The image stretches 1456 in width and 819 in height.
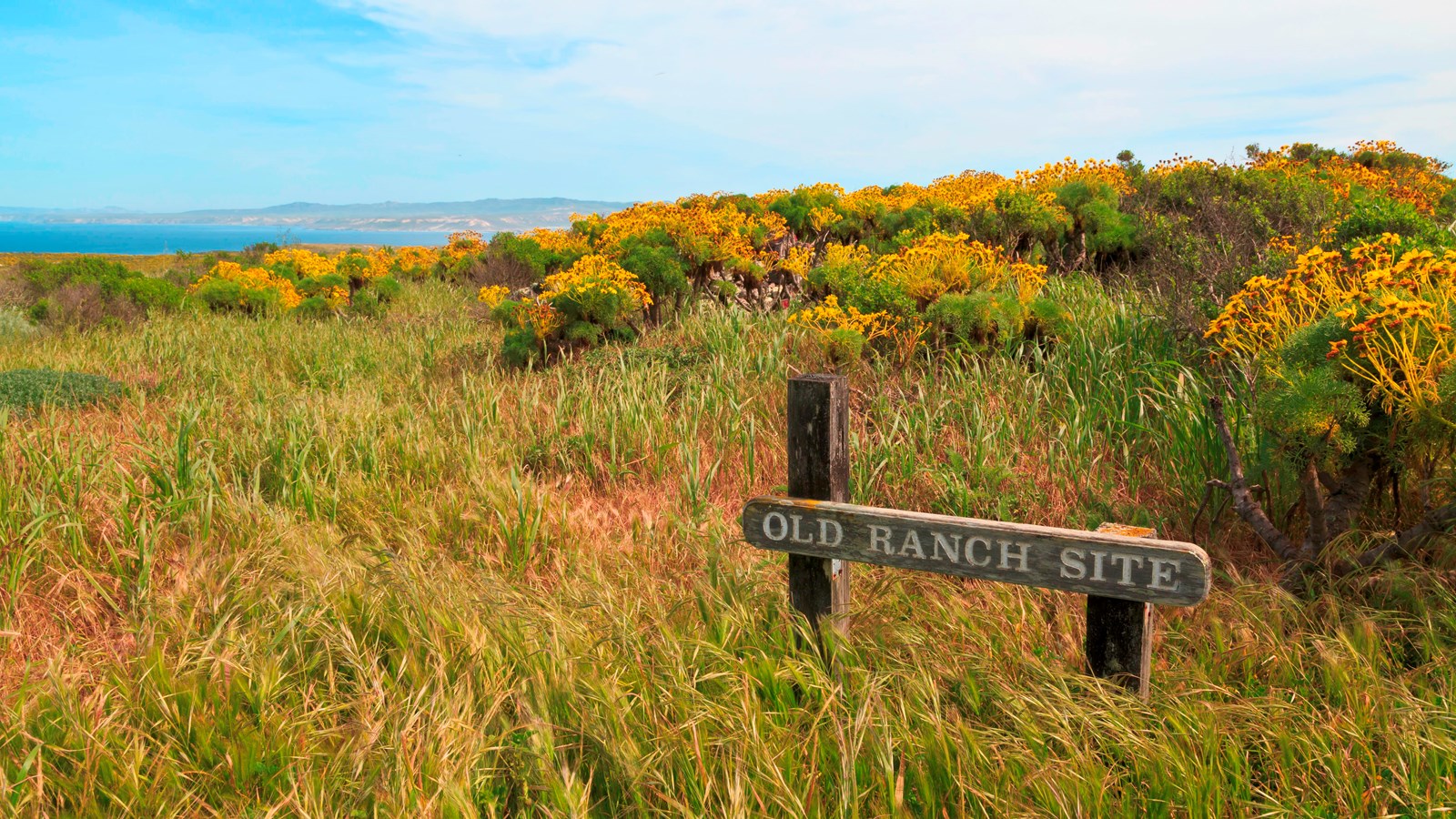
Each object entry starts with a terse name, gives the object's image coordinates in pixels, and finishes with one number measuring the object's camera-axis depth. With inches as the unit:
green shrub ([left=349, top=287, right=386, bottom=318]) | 501.0
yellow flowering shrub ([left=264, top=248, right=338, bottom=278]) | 610.5
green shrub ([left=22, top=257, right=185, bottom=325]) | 440.5
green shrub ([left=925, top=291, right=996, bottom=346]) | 234.2
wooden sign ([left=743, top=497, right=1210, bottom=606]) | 92.1
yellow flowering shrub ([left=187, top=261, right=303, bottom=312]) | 483.8
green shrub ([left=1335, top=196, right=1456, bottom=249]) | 212.8
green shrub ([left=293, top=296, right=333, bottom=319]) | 488.4
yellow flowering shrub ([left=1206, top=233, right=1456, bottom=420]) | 110.9
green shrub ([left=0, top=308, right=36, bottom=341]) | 406.4
